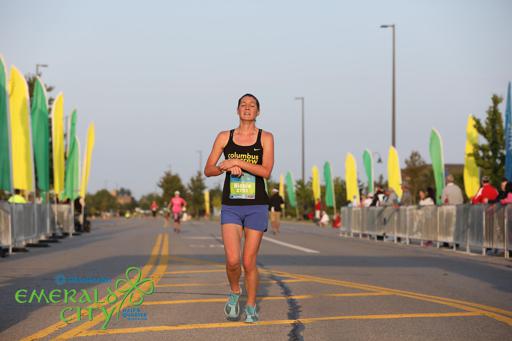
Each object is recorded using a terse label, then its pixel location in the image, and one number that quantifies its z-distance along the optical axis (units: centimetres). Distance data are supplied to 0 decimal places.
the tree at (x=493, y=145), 3872
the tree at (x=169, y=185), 12855
